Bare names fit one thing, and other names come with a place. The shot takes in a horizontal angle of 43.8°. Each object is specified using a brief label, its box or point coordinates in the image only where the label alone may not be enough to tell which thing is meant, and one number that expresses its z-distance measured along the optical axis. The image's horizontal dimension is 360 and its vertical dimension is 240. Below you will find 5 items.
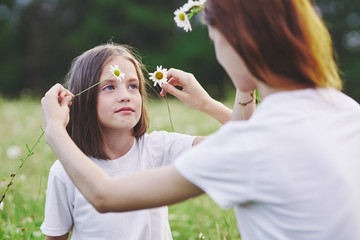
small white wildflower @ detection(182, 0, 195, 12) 1.63
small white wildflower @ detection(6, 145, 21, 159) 4.10
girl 1.89
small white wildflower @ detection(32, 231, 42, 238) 2.27
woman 1.17
